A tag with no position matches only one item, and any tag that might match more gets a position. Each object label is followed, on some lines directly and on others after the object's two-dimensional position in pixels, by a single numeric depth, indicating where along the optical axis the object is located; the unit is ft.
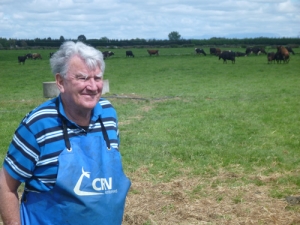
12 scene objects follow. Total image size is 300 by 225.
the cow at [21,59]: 164.66
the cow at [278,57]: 133.80
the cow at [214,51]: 199.09
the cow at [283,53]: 133.65
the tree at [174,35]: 467.52
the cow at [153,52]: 211.08
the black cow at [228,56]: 145.30
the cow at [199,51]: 206.09
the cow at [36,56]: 189.26
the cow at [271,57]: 134.10
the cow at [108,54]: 197.16
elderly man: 9.02
